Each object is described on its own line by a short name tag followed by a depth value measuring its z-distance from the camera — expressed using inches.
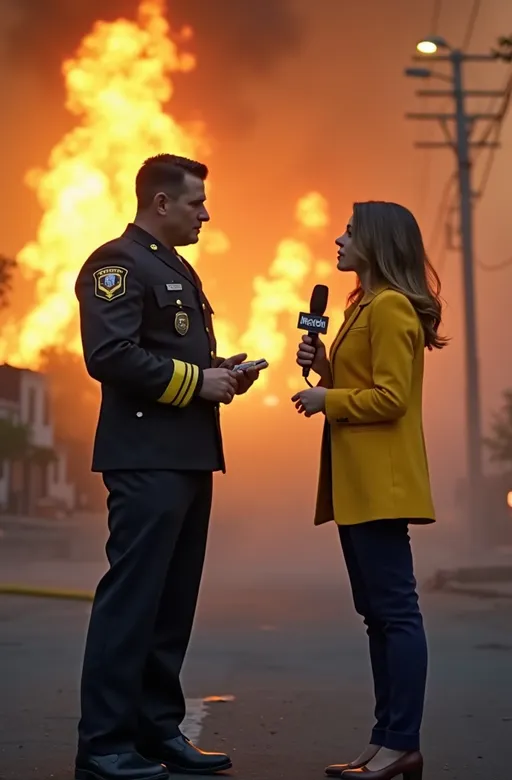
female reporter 126.7
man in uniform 126.6
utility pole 791.7
